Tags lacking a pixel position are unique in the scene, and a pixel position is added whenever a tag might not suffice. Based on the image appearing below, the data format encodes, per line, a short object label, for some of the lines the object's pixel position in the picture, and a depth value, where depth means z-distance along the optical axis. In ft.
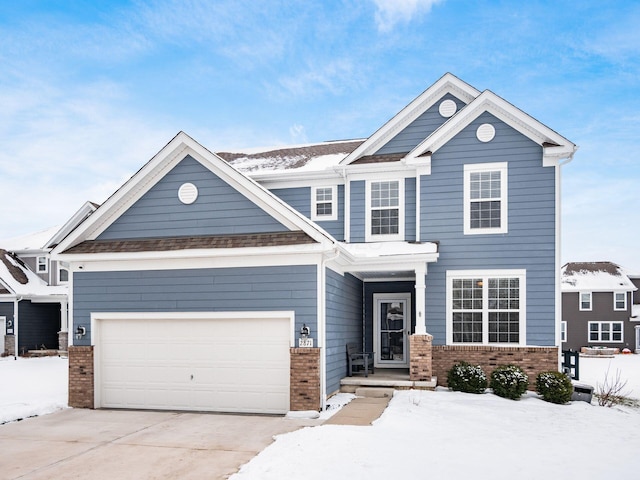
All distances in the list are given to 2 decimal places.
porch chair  47.32
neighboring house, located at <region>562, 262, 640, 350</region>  118.42
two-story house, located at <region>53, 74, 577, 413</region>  40.16
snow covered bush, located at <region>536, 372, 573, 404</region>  43.01
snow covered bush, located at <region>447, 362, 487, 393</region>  44.96
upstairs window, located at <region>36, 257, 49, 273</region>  96.67
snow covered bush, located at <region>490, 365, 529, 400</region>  43.73
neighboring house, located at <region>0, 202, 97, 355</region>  87.76
